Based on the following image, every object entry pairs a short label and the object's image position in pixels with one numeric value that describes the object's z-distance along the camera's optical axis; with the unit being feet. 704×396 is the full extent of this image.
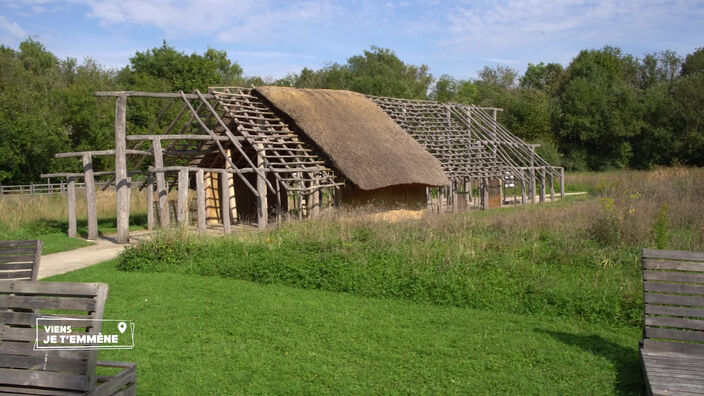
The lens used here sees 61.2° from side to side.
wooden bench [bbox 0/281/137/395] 12.12
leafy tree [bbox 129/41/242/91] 128.67
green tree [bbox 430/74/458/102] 177.88
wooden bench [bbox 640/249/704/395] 16.57
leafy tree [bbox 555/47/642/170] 127.85
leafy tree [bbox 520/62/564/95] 186.97
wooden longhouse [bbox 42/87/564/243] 52.03
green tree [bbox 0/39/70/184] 96.27
